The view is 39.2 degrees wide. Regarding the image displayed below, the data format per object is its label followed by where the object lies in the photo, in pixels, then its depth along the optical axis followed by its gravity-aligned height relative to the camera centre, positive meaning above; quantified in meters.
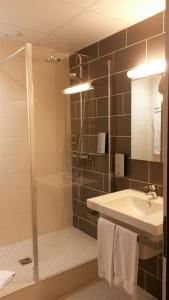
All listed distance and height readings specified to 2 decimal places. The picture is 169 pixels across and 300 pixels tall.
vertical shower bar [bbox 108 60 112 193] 2.29 +0.12
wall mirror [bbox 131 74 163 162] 1.89 +0.15
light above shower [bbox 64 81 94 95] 2.45 +0.51
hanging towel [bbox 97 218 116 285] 1.64 -0.79
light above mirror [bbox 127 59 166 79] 1.82 +0.54
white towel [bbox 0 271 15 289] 1.89 -1.15
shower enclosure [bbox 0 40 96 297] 2.31 -0.31
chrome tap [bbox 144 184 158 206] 1.85 -0.43
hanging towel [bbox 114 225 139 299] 1.49 -0.79
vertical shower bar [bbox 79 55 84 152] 2.48 +0.67
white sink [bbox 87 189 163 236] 1.41 -0.51
